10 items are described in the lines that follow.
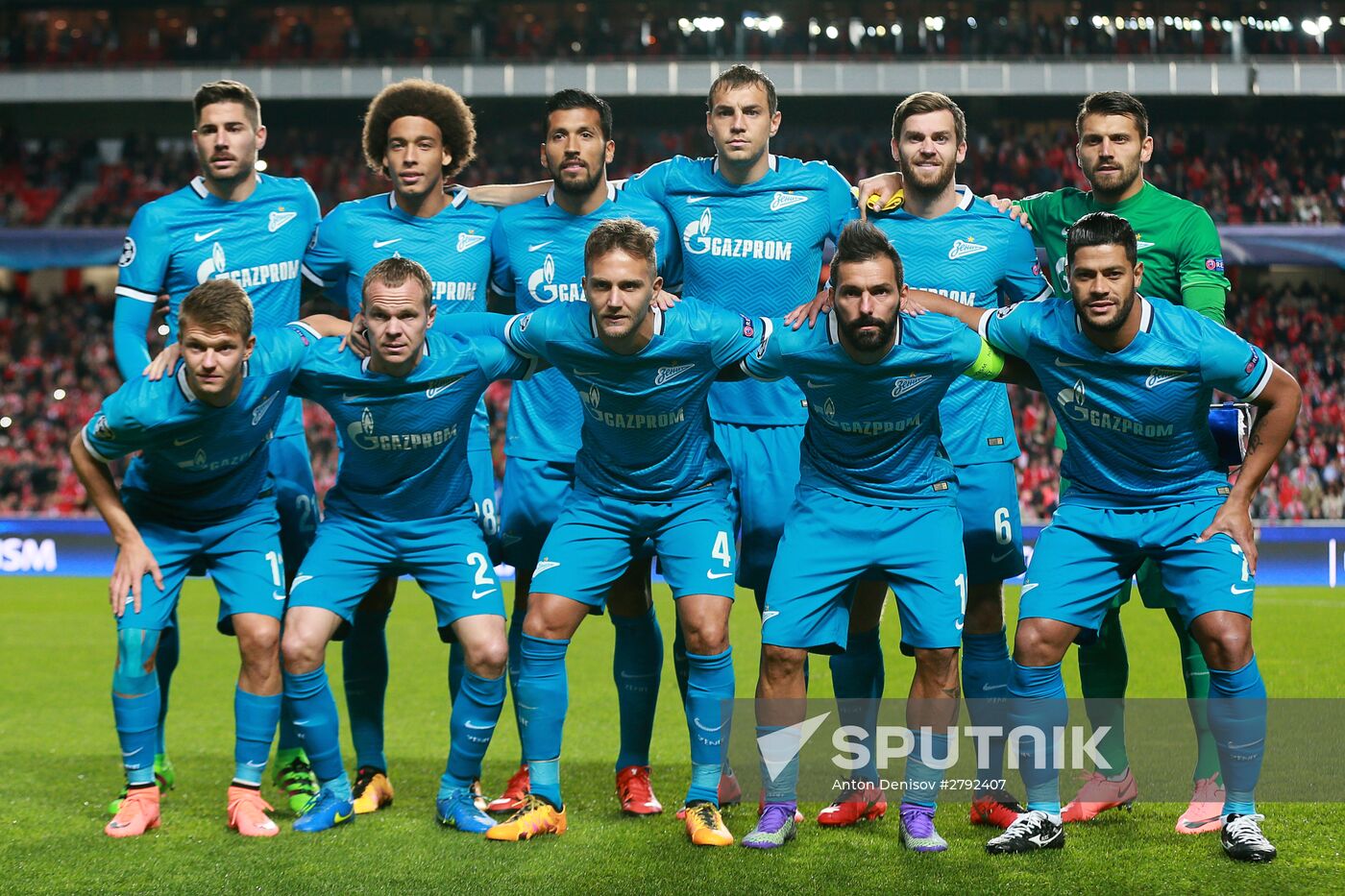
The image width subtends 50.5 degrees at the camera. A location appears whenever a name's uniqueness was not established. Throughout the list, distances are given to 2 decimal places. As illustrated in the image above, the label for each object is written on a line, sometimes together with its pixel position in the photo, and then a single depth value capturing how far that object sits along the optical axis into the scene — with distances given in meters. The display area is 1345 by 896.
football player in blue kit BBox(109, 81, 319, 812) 5.66
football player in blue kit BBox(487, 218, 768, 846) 4.91
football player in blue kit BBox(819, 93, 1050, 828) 5.35
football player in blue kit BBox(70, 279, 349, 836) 4.96
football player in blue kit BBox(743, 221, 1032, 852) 4.75
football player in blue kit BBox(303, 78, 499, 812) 5.63
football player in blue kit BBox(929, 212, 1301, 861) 4.62
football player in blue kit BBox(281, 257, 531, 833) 5.02
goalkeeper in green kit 5.25
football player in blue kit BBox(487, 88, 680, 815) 5.49
